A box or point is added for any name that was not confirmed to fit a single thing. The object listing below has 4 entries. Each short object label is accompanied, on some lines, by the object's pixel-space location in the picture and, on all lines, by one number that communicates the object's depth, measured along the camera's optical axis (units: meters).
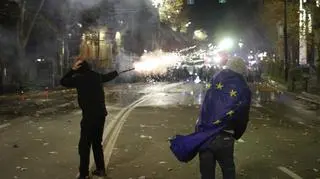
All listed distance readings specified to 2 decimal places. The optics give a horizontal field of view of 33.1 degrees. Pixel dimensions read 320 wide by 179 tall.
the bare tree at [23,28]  34.81
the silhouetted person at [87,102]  7.89
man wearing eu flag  5.18
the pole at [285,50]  38.82
